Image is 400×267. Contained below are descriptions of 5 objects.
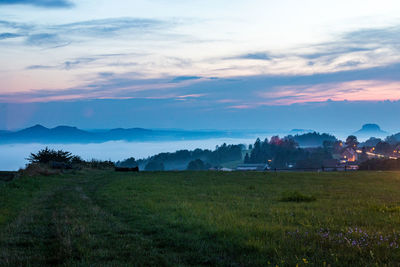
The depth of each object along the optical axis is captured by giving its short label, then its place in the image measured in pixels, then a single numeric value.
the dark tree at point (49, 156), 52.47
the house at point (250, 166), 176.95
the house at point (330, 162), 175.91
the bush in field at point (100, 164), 53.86
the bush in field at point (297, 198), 19.17
